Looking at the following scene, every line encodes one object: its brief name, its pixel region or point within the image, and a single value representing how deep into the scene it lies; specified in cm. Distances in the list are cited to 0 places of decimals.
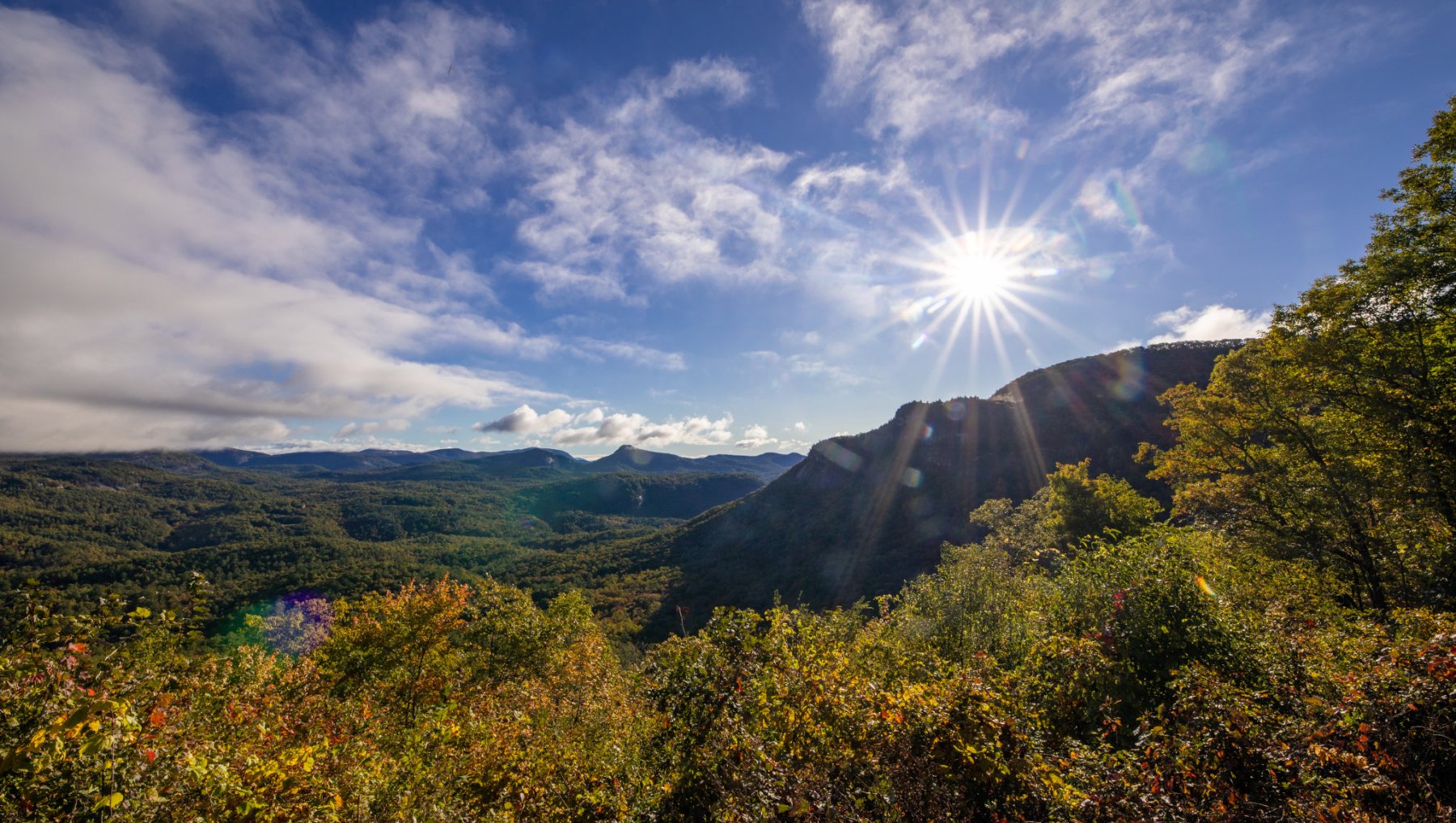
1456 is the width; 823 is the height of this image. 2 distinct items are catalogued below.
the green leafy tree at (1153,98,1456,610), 1487
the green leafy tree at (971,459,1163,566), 3177
